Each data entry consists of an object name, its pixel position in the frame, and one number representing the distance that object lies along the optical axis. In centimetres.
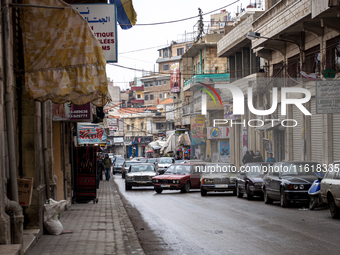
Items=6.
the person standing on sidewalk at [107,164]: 4181
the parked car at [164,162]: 4541
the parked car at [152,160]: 5074
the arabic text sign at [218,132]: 4709
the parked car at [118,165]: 5969
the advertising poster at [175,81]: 8742
